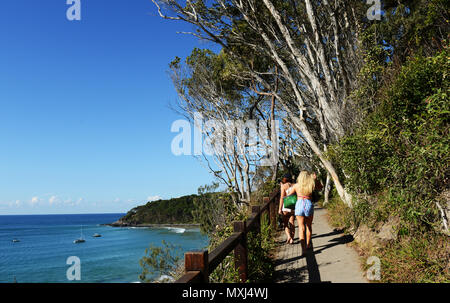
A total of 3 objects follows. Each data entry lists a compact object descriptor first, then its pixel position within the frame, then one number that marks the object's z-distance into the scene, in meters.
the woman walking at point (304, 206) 6.40
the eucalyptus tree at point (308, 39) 9.97
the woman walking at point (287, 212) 7.47
